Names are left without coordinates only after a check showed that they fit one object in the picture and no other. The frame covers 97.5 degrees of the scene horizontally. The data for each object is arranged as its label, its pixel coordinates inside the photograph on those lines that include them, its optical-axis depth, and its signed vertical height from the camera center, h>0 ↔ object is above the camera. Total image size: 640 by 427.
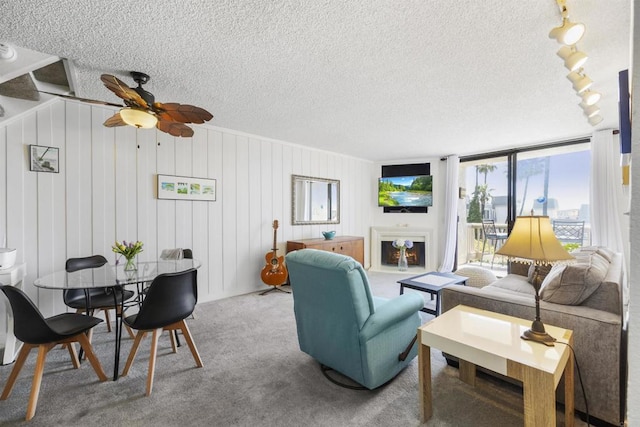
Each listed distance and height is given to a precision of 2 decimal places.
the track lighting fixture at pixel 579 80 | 2.11 +1.00
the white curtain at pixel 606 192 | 3.73 +0.27
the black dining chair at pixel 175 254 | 3.20 -0.47
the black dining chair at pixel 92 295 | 2.42 -0.75
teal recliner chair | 1.75 -0.72
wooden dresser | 4.45 -0.53
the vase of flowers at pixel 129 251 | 2.41 -0.33
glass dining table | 1.95 -0.49
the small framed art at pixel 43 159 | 2.72 +0.55
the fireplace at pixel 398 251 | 5.73 -0.80
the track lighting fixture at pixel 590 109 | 2.64 +0.98
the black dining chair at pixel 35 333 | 1.68 -0.75
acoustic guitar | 4.14 -0.87
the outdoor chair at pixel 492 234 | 5.22 -0.42
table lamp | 1.47 -0.20
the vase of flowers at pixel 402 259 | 5.53 -0.95
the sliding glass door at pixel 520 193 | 4.38 +0.32
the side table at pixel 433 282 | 2.80 -0.75
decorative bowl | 4.95 -0.38
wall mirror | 4.87 +0.23
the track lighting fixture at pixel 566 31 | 1.54 +1.02
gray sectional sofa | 1.51 -0.62
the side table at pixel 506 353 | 1.23 -0.69
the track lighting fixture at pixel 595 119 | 2.83 +0.94
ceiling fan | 2.01 +0.78
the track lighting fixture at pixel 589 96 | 2.38 +0.99
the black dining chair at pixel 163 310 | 1.92 -0.69
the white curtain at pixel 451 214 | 5.42 -0.04
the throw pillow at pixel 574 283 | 1.71 -0.45
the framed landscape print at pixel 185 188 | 3.49 +0.33
